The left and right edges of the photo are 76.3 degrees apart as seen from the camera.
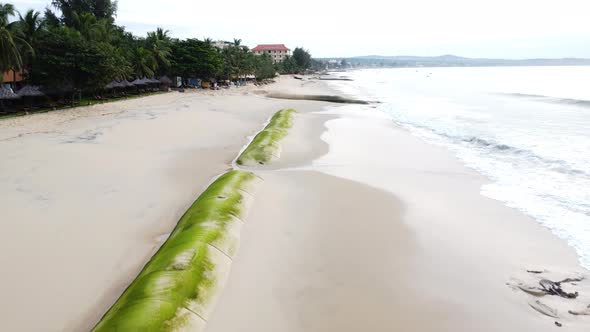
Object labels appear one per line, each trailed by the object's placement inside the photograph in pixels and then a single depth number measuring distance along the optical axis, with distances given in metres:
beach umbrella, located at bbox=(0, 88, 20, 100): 29.26
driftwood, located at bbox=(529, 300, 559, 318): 8.27
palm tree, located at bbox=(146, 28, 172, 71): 58.44
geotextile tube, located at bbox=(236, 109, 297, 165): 19.81
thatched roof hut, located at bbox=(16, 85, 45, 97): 31.17
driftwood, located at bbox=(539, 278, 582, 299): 8.90
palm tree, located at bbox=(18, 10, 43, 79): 33.61
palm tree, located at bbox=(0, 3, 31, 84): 28.84
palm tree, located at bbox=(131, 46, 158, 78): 52.06
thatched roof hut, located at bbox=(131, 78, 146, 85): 48.16
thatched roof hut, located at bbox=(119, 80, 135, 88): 44.97
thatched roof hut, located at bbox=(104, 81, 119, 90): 41.97
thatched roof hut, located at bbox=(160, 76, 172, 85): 58.60
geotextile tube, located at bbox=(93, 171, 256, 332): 7.04
